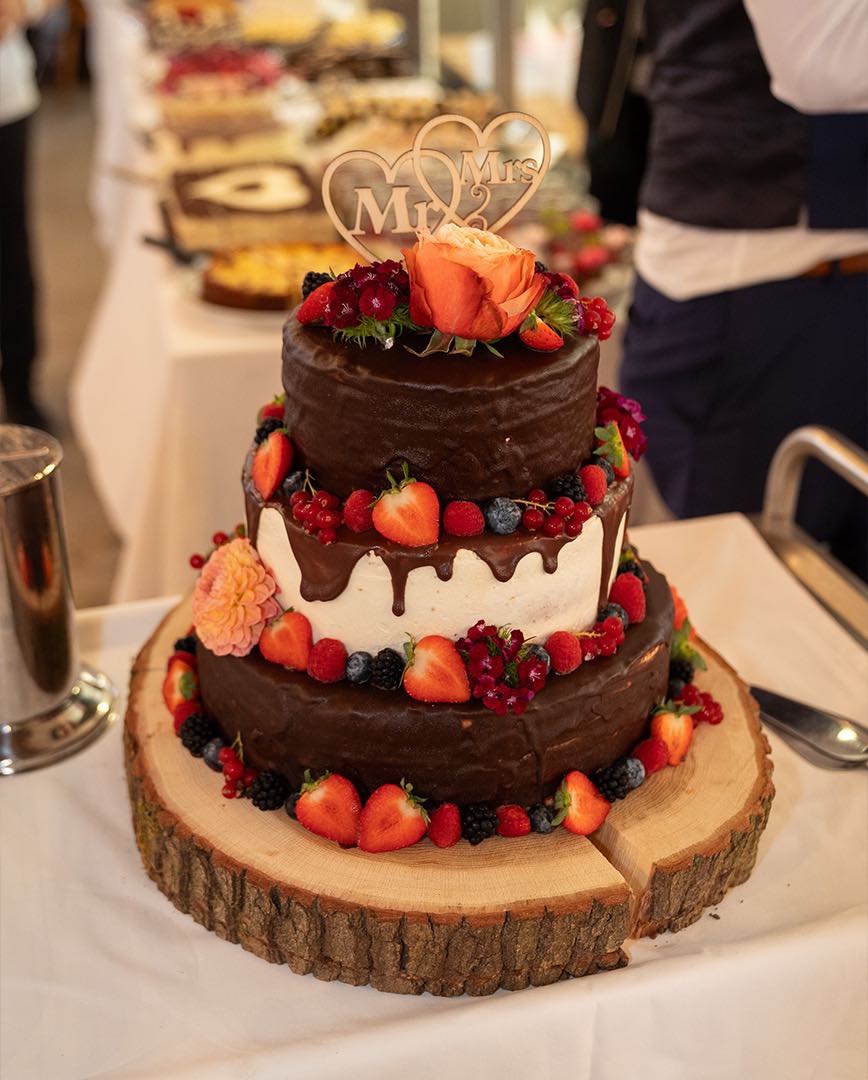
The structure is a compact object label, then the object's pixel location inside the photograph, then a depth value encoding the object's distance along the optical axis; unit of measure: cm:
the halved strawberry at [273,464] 153
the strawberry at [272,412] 166
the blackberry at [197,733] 164
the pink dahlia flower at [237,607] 155
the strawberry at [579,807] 151
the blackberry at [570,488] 148
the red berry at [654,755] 160
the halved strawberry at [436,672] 145
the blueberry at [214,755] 161
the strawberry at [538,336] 146
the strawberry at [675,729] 162
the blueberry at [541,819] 152
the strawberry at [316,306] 149
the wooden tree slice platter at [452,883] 141
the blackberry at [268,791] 154
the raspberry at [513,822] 151
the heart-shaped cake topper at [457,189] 150
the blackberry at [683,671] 176
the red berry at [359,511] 144
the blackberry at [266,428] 161
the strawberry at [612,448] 158
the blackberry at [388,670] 148
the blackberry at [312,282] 159
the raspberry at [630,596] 164
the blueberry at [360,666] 150
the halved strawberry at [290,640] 153
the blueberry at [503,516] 143
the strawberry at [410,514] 140
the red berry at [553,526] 145
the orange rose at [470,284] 137
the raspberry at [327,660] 150
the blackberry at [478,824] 150
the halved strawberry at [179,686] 172
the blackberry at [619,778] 156
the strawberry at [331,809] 149
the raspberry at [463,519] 142
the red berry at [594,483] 151
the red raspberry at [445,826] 149
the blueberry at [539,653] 150
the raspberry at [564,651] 151
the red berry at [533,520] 144
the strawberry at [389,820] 148
